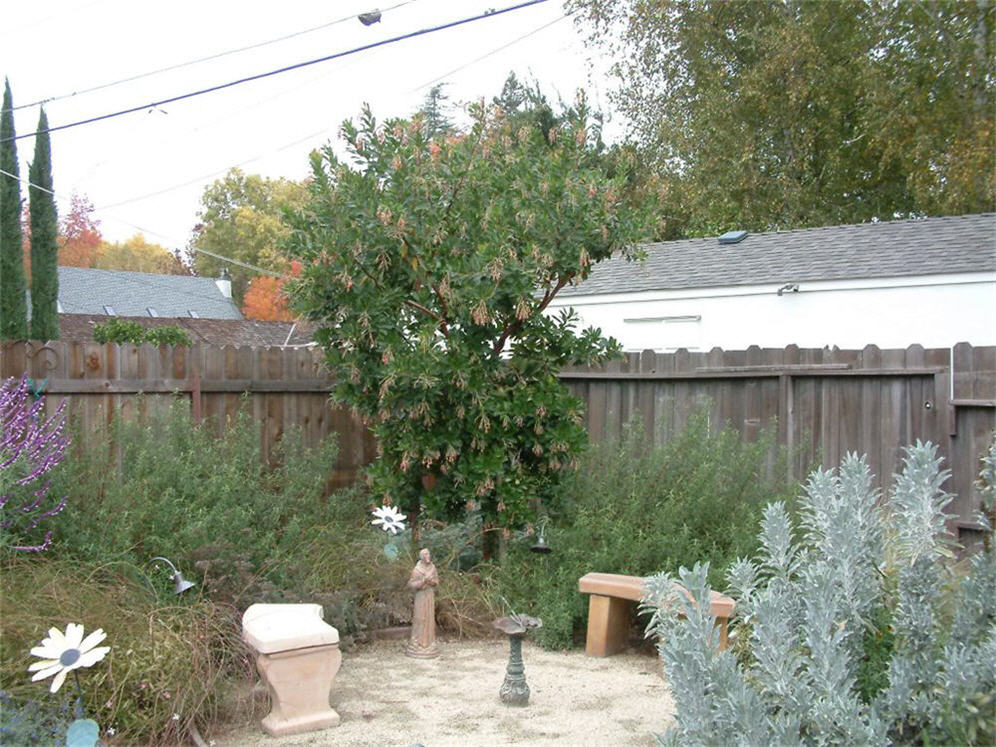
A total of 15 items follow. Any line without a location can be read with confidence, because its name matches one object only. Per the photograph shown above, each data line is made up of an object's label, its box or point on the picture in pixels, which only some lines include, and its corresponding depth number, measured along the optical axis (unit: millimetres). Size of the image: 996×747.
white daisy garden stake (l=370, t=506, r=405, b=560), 6172
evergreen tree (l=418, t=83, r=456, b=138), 31672
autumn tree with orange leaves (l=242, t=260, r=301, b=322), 43562
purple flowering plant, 5023
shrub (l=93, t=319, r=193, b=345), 19500
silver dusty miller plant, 2561
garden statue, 5477
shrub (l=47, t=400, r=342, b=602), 5176
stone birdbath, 4629
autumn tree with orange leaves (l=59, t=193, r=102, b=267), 39781
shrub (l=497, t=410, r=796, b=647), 5764
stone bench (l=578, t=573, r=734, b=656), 5367
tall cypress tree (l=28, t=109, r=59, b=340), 24688
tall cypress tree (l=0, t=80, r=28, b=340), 23766
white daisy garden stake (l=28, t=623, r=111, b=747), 3559
